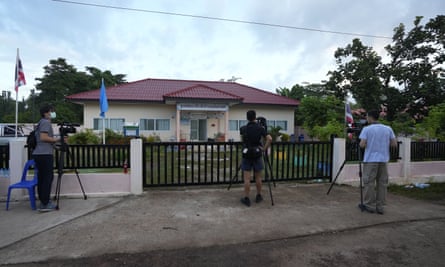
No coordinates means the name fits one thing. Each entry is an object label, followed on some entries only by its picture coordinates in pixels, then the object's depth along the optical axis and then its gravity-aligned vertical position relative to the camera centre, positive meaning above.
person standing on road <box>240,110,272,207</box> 3.89 -0.32
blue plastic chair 3.57 -0.88
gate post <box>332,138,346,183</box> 5.39 -0.51
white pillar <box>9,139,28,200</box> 3.97 -0.59
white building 14.63 +1.25
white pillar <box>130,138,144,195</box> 4.41 -0.71
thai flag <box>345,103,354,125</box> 8.62 +0.58
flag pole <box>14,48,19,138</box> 6.66 +1.59
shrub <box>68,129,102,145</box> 10.59 -0.47
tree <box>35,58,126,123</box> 28.02 +5.51
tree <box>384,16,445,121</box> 11.55 +3.24
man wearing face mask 3.54 -0.46
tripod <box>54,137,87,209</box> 3.85 -0.53
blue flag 11.32 +1.26
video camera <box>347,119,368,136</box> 4.50 +0.06
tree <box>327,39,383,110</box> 12.39 +3.08
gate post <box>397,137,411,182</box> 6.01 -0.65
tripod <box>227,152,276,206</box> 4.20 -0.67
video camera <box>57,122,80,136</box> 3.90 -0.01
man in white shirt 3.74 -0.49
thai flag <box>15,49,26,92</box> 6.68 +1.49
